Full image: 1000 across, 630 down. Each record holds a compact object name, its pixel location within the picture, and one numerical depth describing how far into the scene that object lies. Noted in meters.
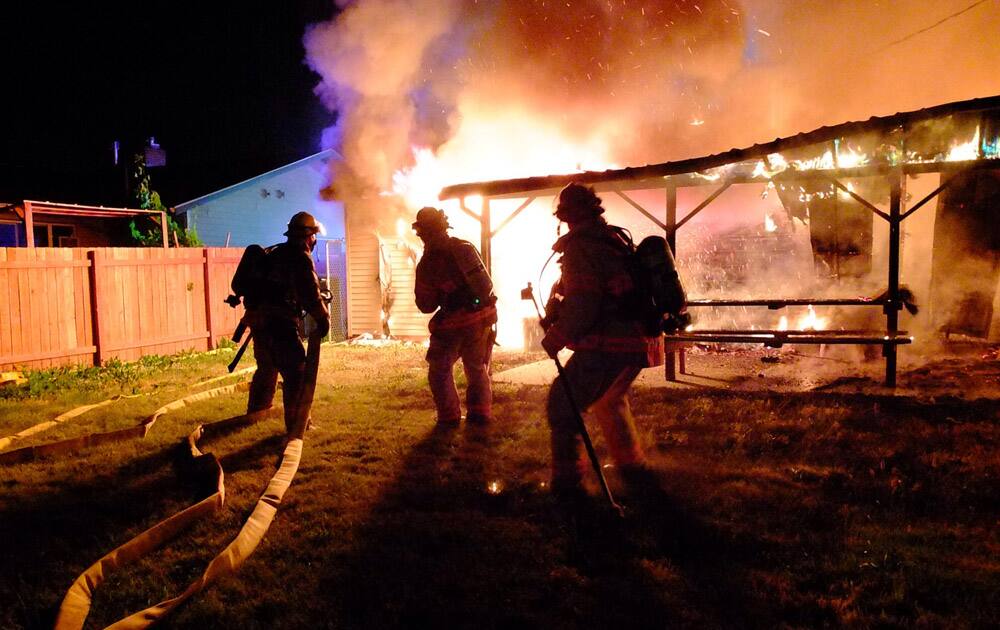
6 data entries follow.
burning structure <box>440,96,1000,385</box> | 7.42
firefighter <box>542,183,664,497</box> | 3.93
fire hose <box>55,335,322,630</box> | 2.75
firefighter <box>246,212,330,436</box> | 5.75
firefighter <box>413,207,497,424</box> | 5.72
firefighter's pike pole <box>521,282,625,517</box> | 3.75
